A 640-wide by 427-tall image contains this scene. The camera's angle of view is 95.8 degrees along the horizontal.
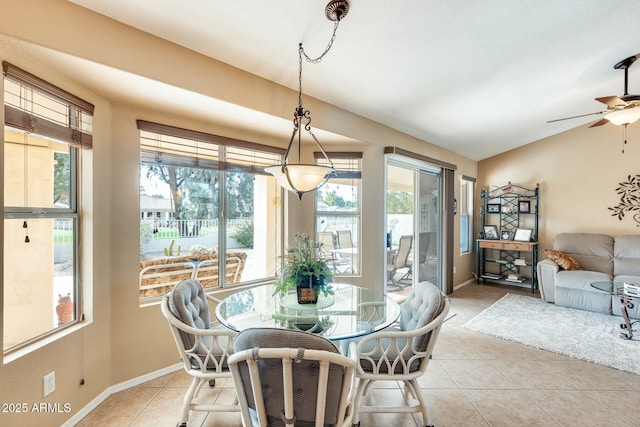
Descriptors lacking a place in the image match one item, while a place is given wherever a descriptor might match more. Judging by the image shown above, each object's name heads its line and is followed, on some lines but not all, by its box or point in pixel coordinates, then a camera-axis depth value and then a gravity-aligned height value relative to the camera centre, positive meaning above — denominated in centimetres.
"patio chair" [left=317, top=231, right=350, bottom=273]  363 -47
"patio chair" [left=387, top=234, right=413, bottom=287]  456 -74
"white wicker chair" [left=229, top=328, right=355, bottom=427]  112 -66
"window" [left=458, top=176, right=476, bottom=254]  588 -1
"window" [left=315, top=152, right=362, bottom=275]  363 +0
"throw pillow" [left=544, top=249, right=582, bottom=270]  452 -76
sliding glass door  449 -18
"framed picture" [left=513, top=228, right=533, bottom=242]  535 -42
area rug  292 -143
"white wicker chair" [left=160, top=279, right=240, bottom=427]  177 -86
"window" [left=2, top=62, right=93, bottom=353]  164 +5
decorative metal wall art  456 +22
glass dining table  184 -72
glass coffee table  328 -101
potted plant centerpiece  209 -46
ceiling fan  282 +108
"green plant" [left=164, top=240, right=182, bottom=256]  267 -35
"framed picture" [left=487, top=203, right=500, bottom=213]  583 +10
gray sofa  407 -89
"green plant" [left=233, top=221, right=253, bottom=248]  312 -25
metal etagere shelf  541 -46
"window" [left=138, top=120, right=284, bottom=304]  255 +2
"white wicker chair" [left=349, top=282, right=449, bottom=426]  175 -91
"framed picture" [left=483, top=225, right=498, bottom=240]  574 -39
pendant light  178 +27
